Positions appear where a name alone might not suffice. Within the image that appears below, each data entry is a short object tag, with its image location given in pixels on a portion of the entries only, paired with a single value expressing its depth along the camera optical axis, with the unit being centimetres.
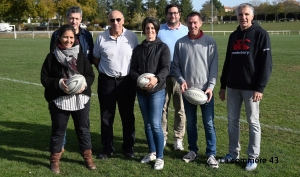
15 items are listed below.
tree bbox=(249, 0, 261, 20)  11269
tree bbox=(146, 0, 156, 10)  9206
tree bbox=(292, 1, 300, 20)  9462
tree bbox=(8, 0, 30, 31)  4755
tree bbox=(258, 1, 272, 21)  9940
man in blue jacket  521
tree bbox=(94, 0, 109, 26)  7862
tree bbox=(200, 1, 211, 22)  9912
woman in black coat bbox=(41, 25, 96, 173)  466
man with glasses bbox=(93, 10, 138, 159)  515
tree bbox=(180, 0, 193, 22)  8484
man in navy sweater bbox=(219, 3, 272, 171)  456
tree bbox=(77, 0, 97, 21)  5625
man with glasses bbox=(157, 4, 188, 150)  555
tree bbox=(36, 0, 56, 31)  4912
